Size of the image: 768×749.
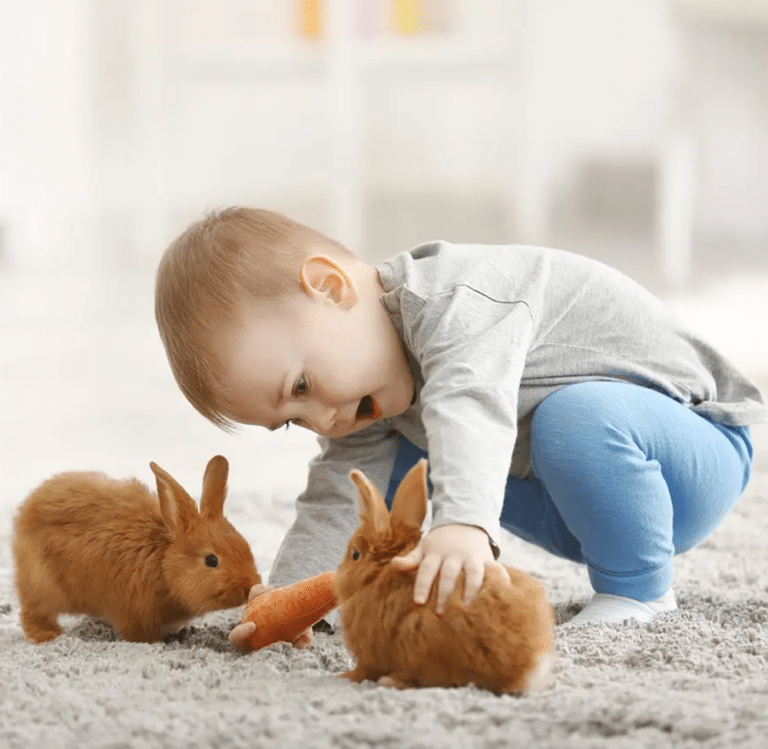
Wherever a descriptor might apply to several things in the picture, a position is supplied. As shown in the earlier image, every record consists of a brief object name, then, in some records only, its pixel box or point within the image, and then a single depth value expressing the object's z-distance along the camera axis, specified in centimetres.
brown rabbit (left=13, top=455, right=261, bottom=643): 246
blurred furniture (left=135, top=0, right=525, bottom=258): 706
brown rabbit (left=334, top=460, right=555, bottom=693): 229
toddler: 245
